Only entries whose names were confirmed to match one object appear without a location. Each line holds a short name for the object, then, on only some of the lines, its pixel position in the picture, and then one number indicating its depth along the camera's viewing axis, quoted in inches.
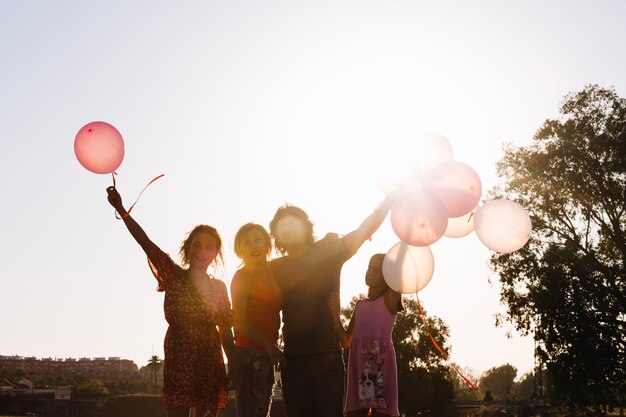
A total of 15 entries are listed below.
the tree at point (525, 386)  5828.3
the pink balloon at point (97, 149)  185.2
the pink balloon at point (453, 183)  181.2
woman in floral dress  167.0
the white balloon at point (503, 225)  198.7
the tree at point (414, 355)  1910.7
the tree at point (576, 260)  853.8
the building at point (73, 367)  7387.8
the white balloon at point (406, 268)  189.5
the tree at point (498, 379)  5446.4
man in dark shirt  163.8
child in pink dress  189.0
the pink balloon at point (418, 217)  176.1
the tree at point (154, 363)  5698.8
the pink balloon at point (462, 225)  204.7
